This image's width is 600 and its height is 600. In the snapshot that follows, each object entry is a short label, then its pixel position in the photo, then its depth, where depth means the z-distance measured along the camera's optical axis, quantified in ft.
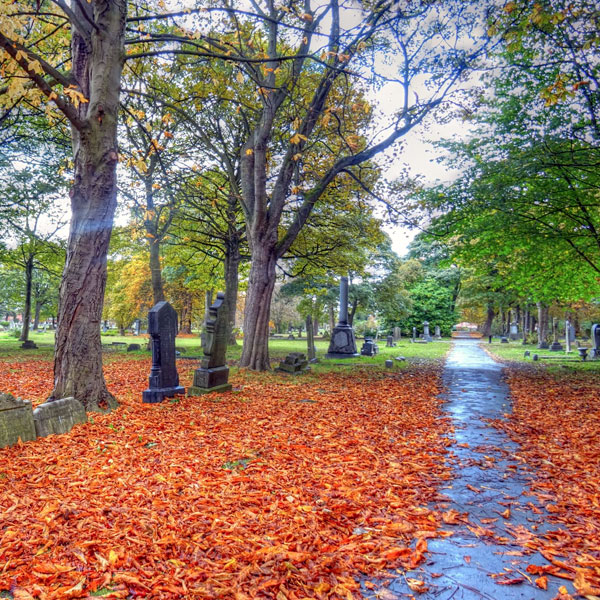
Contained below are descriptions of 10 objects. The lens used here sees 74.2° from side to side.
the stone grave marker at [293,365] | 37.40
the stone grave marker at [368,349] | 62.23
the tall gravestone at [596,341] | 60.96
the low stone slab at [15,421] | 14.57
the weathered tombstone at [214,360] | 25.68
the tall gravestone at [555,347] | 80.64
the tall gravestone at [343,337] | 57.46
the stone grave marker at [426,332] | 127.56
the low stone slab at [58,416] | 15.83
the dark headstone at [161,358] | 23.80
